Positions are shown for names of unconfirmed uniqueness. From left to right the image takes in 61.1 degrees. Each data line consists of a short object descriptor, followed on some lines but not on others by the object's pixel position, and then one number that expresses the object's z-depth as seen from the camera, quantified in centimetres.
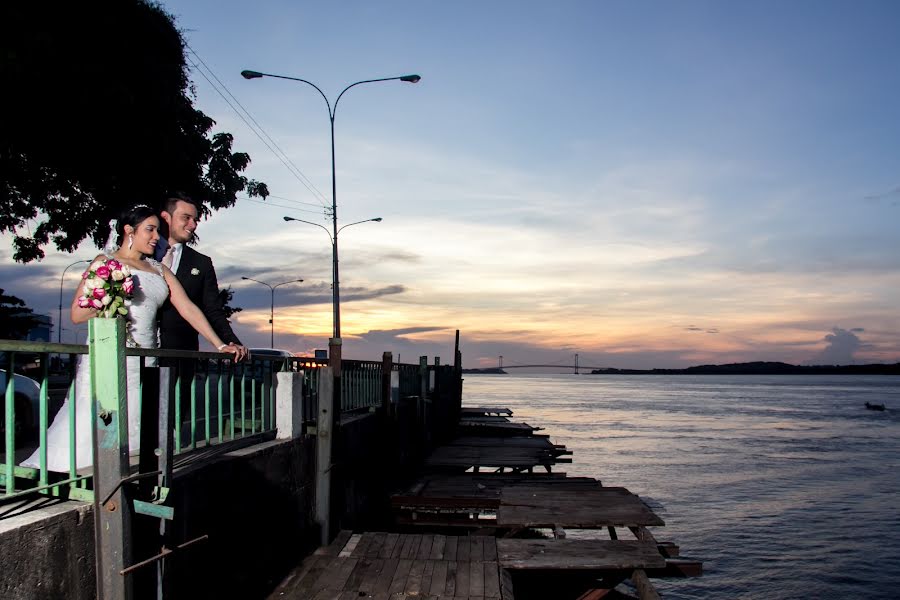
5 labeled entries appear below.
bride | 446
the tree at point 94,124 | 1644
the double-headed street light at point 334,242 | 2446
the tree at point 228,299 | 3590
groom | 511
